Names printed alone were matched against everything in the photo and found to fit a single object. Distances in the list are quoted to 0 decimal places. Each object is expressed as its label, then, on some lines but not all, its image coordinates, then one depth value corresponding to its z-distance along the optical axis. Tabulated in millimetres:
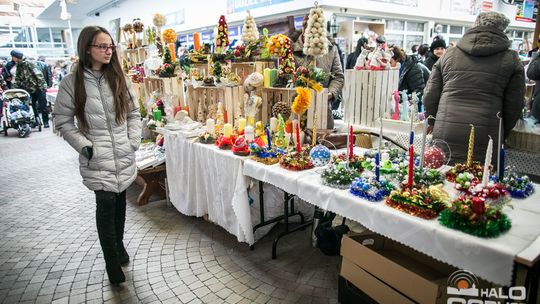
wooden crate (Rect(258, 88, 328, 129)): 2875
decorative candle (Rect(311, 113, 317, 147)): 2531
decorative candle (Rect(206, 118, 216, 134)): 3299
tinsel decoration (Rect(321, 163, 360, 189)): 1971
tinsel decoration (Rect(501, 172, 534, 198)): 1711
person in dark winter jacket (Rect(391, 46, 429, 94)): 4180
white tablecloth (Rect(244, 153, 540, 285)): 1308
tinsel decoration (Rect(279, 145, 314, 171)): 2316
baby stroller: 7941
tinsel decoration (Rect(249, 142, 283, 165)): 2506
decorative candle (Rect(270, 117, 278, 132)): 2903
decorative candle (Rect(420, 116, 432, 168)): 1912
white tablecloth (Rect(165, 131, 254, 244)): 2715
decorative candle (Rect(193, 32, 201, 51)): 4107
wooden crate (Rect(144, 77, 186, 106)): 4137
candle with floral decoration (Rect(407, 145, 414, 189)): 1739
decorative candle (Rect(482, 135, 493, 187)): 1577
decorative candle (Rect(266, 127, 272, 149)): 2553
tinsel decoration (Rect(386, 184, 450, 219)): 1580
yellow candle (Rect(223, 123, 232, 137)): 3076
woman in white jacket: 2211
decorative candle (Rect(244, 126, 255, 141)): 2867
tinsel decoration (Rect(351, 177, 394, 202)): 1785
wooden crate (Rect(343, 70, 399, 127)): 3186
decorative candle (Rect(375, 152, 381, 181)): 1891
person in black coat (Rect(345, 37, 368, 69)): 5211
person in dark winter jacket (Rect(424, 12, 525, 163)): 2246
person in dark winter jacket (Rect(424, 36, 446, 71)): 4609
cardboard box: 1649
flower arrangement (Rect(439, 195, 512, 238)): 1370
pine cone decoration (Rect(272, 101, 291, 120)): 2955
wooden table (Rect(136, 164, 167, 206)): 4016
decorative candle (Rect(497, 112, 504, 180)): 1685
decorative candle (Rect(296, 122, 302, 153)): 2441
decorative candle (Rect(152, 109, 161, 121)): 4113
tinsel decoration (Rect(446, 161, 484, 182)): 1929
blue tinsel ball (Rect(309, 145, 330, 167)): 2350
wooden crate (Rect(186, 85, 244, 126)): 3430
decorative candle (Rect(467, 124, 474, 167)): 1863
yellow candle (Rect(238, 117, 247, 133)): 3131
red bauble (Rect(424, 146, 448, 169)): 2090
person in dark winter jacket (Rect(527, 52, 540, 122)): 2990
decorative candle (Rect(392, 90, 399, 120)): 3119
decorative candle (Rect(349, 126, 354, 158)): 2102
